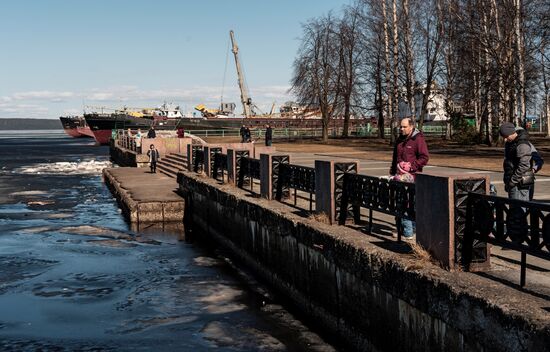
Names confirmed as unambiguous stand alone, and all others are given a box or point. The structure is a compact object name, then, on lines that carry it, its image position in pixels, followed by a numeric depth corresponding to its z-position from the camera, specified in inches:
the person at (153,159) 1159.3
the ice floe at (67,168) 1642.5
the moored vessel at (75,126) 4837.6
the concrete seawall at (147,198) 746.8
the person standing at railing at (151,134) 1589.6
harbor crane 4424.2
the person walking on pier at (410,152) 331.6
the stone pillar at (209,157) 785.6
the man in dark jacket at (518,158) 314.0
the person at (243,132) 1779.9
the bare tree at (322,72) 2123.5
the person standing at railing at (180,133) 1632.6
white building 1534.6
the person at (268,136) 1672.0
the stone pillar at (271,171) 514.3
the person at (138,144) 1539.5
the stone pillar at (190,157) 943.5
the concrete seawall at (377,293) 213.0
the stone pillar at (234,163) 648.4
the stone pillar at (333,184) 385.7
